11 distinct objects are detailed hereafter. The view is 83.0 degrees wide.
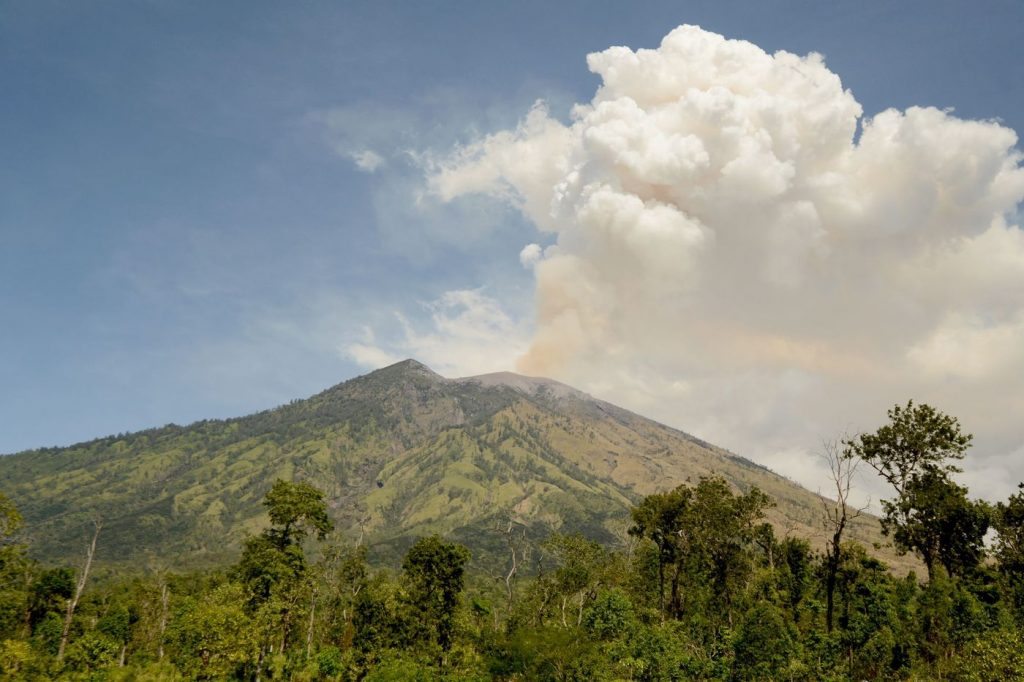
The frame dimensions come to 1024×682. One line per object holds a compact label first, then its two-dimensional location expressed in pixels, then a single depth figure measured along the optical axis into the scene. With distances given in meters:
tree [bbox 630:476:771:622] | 68.44
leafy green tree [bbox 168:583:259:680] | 40.19
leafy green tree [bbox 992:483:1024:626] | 50.41
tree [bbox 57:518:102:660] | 65.47
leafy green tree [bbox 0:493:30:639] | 33.66
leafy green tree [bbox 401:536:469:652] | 58.59
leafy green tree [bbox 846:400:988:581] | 50.50
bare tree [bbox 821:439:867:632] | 44.82
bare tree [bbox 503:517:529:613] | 79.85
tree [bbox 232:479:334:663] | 50.09
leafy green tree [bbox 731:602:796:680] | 45.53
